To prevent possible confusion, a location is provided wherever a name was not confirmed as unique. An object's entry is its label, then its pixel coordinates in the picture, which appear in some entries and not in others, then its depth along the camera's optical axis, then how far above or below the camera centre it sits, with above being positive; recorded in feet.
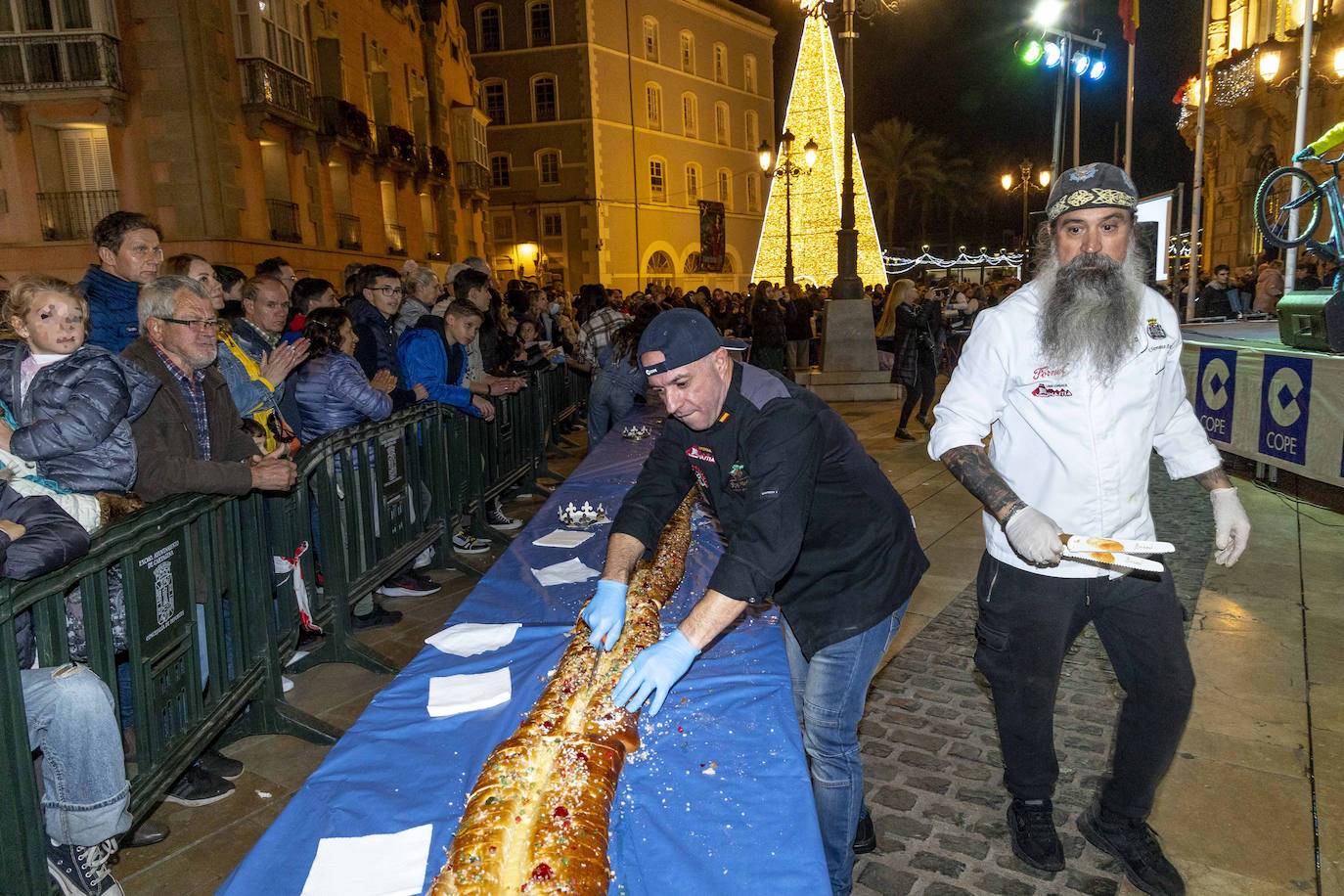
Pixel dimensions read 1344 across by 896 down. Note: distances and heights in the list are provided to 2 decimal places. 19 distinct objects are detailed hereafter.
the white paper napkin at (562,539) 13.17 -3.68
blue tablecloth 5.66 -3.78
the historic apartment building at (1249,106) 68.23 +17.37
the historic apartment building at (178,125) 49.42 +13.22
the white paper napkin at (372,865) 5.51 -3.78
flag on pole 51.78 +17.37
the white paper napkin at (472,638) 9.19 -3.67
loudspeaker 21.29 -1.04
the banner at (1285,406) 21.17 -3.29
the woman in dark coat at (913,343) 34.12 -1.85
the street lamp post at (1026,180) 80.75 +12.29
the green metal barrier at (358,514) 13.87 -3.57
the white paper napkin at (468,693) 7.86 -3.69
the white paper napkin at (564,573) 11.45 -3.69
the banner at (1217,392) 25.48 -3.38
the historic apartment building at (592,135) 126.62 +28.67
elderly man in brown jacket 10.71 -1.23
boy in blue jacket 20.93 -0.91
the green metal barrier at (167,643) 7.34 -3.63
